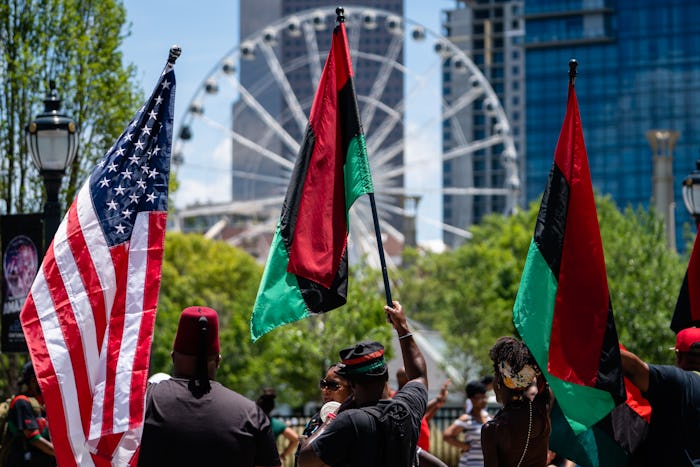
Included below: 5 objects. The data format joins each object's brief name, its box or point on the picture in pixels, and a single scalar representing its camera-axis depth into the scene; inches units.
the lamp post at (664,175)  1884.8
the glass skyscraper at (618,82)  4992.6
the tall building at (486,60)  6427.2
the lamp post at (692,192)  593.3
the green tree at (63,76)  623.8
